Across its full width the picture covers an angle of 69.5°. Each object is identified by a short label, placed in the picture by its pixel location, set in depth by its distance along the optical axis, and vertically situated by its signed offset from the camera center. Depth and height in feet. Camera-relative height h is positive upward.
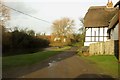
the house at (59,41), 100.30 -0.82
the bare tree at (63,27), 107.41 +16.72
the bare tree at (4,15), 57.94 +17.06
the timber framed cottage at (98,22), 51.14 +11.19
